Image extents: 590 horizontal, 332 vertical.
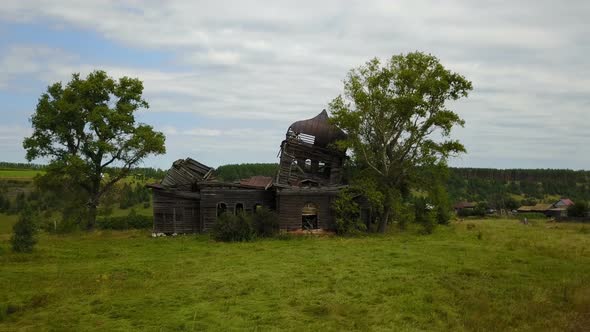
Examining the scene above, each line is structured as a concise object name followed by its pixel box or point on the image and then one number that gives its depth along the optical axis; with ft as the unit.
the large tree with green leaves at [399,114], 116.67
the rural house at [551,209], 245.24
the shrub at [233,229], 101.50
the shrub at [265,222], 107.93
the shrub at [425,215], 120.67
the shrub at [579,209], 187.32
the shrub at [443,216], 146.15
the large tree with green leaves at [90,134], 114.93
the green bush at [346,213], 115.34
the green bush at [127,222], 131.03
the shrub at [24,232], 79.30
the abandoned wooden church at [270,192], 116.16
